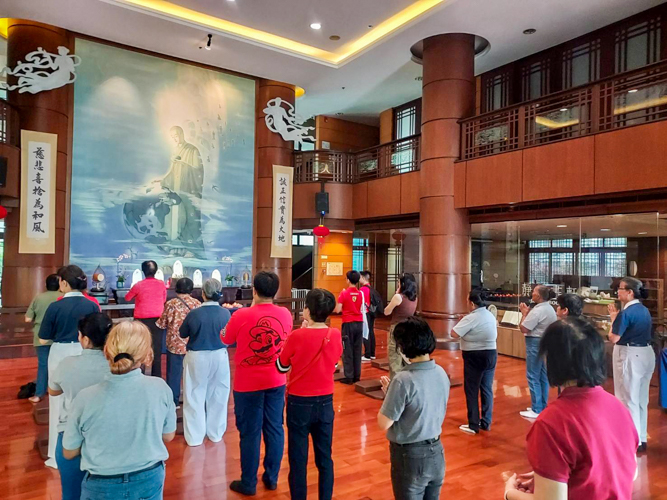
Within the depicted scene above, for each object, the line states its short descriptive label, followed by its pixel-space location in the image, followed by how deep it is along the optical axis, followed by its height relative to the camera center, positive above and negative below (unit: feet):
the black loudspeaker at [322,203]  35.45 +4.05
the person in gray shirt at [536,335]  14.75 -2.54
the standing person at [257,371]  9.33 -2.38
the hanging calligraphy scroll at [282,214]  34.68 +3.15
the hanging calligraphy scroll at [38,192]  25.41 +3.35
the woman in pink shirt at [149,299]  16.81 -1.70
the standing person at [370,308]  22.48 -2.60
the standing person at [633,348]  12.21 -2.41
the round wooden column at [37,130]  25.64 +6.13
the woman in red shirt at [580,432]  3.93 -1.52
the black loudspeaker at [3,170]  23.22 +4.15
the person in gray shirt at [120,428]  5.45 -2.11
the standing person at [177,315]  13.96 -1.88
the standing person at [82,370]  6.89 -1.78
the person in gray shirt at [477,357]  13.41 -2.96
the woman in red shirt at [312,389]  8.34 -2.44
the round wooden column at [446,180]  27.35 +4.65
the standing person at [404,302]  15.94 -1.59
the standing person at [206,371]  12.03 -3.18
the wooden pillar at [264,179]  34.65 +5.75
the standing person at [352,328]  19.12 -3.06
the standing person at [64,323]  10.53 -1.62
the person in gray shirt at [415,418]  6.63 -2.35
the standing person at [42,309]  14.87 -1.89
